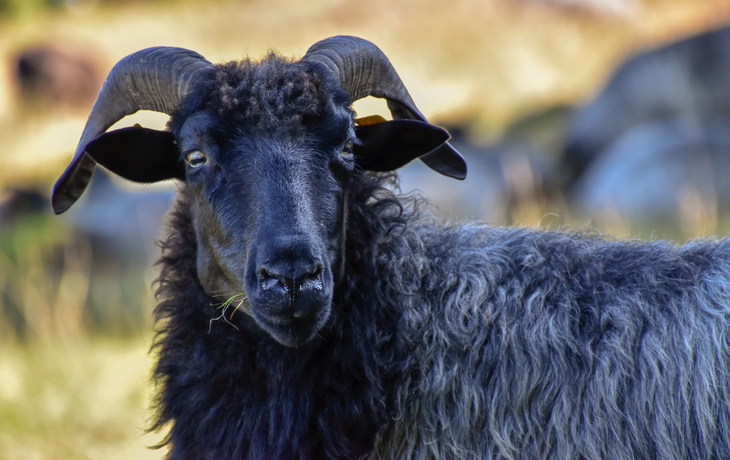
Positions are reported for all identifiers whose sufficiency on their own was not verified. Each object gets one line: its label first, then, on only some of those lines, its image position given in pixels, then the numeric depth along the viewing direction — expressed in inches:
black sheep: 249.4
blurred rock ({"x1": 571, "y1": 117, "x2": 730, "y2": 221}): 878.4
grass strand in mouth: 255.6
